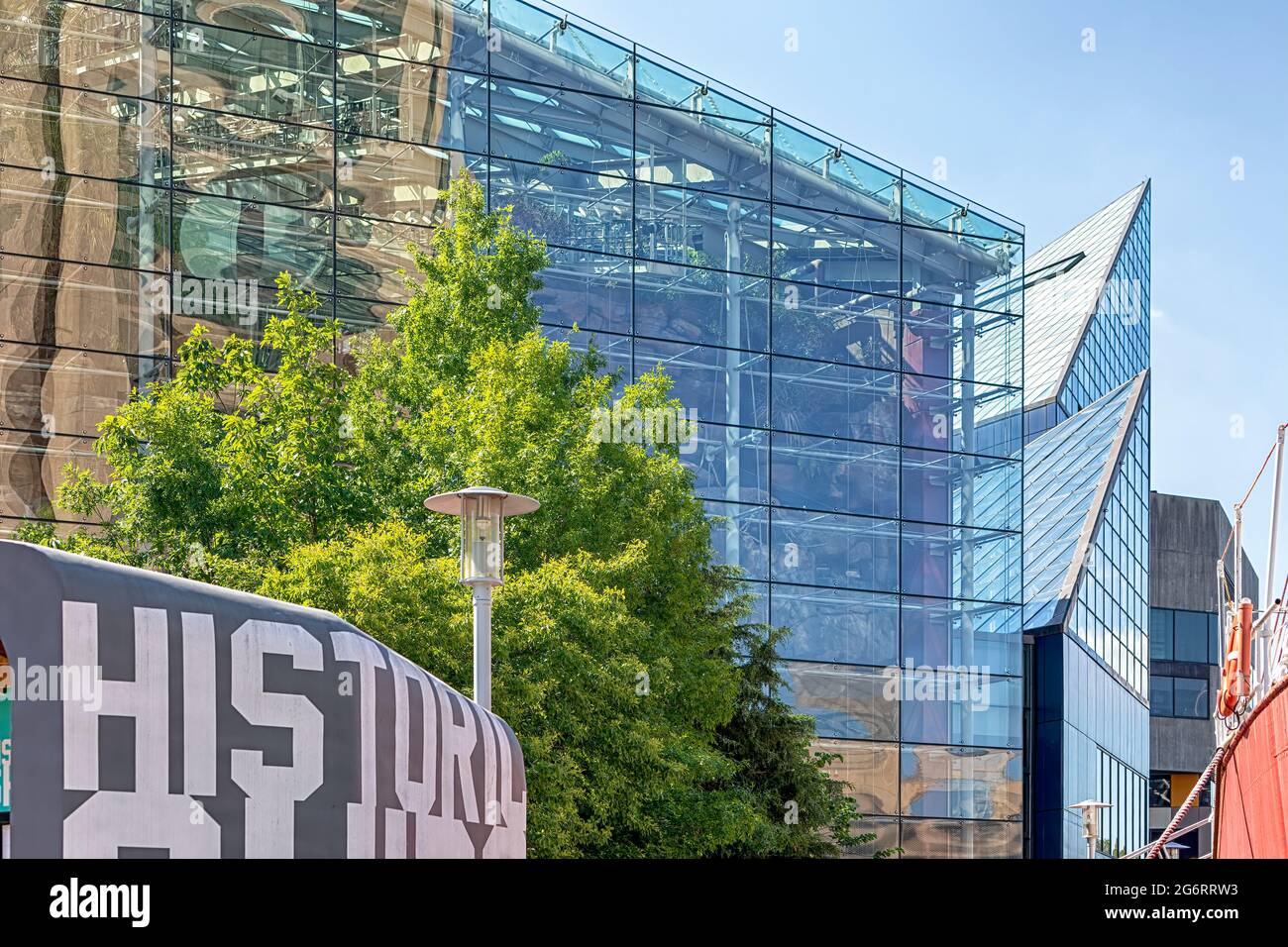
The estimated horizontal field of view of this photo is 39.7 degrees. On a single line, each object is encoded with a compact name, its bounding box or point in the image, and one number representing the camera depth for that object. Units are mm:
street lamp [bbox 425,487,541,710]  14547
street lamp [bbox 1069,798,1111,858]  36375
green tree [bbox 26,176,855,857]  17312
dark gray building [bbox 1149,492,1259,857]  60719
